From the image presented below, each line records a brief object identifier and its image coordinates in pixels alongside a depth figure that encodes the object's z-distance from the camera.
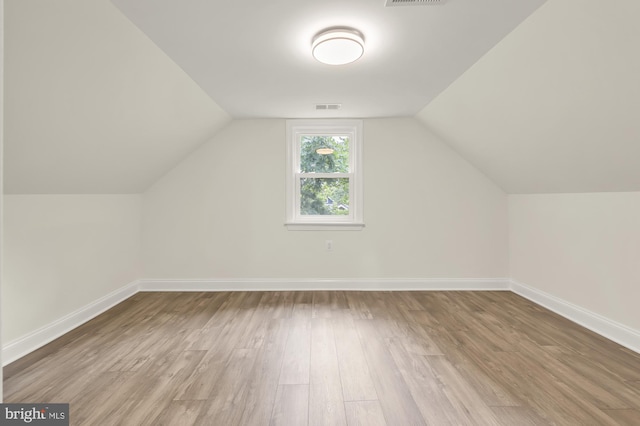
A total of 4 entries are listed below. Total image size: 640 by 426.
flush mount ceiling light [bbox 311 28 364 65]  2.11
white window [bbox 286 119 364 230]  4.20
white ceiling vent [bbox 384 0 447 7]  1.79
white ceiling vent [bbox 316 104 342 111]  3.60
